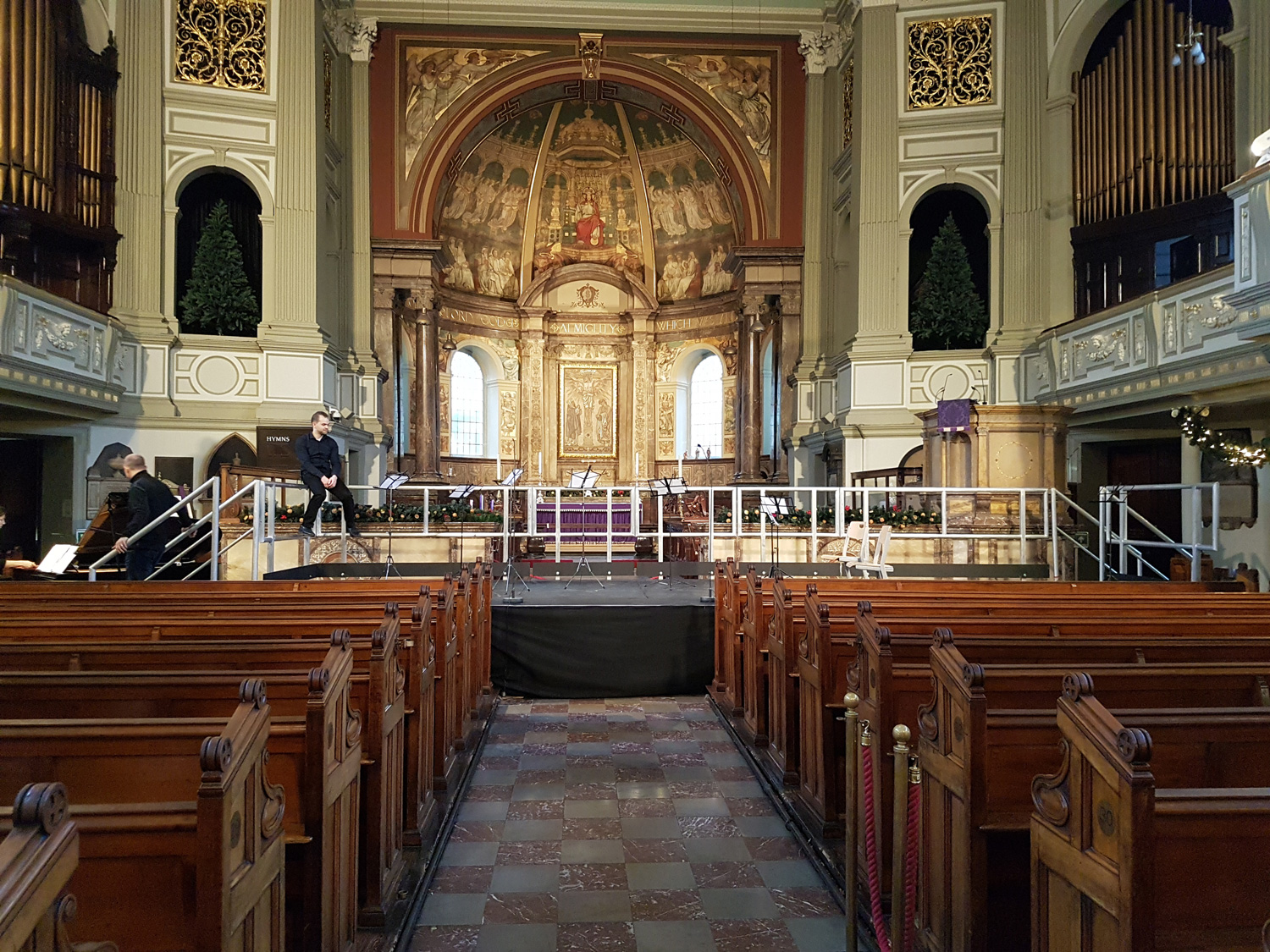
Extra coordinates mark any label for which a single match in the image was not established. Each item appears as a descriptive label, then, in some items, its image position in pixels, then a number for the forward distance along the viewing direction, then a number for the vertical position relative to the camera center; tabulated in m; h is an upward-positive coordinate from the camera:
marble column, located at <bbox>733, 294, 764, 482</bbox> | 18.36 +2.05
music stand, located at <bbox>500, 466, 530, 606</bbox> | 8.20 -0.67
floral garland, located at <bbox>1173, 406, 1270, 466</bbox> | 8.11 +0.45
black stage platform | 7.71 -1.41
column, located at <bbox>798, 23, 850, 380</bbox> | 16.64 +6.27
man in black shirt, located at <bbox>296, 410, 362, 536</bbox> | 8.46 +0.23
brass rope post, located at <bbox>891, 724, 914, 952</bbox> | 2.41 -0.97
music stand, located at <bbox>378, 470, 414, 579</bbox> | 9.53 +0.05
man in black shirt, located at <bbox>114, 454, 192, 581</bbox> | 7.17 -0.23
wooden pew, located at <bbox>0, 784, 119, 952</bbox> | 1.18 -0.53
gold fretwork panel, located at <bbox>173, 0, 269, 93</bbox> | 12.82 +6.56
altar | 17.38 -0.61
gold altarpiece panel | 21.70 +1.95
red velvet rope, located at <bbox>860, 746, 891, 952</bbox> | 2.57 -1.09
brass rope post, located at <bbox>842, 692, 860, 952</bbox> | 2.61 -1.05
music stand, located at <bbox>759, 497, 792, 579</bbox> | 9.51 -0.22
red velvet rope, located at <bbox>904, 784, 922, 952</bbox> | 2.45 -1.03
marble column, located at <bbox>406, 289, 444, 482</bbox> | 18.22 +1.96
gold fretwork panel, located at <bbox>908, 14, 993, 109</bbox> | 13.92 +6.81
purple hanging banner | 10.67 +0.89
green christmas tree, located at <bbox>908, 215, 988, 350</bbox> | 14.17 +2.97
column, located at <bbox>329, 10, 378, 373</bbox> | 16.27 +6.10
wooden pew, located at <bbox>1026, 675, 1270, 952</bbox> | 1.84 -0.80
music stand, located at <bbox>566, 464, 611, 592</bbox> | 10.20 +0.07
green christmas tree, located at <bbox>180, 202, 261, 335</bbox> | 12.84 +2.95
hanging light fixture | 9.16 +5.31
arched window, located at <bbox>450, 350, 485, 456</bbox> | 21.14 +2.01
